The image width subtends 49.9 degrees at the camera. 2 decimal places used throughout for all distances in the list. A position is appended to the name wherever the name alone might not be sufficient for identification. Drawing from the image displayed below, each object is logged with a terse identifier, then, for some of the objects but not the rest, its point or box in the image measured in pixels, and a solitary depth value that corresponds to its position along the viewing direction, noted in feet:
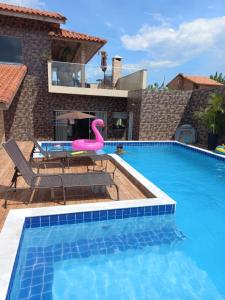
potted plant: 47.80
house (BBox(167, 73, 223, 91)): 123.95
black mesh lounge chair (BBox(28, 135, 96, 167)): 28.43
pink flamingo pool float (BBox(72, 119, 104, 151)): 32.76
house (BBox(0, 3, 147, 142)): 48.75
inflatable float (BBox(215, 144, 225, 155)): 42.97
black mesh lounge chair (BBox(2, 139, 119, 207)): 17.92
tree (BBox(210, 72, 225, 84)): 153.25
